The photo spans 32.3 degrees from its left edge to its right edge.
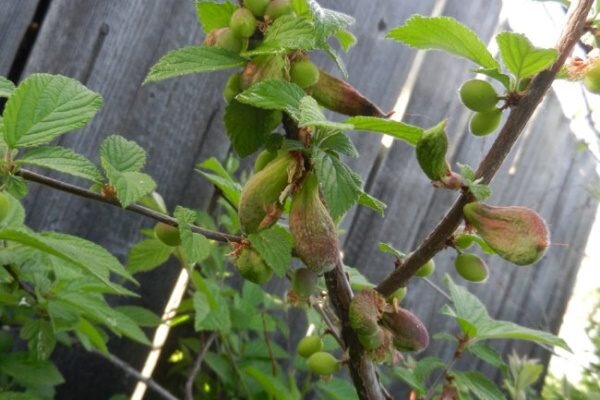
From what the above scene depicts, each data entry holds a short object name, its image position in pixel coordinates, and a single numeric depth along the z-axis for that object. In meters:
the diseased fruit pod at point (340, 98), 0.30
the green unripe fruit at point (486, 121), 0.30
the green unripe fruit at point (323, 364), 0.35
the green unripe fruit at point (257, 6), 0.29
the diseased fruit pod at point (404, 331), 0.31
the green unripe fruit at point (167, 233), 0.32
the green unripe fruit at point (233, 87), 0.29
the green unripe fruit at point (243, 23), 0.29
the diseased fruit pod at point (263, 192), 0.28
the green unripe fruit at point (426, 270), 0.34
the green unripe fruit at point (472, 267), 0.32
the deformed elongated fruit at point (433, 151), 0.27
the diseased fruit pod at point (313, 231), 0.28
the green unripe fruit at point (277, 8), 0.29
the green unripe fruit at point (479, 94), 0.30
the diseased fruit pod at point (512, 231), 0.28
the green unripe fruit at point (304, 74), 0.29
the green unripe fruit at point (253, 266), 0.30
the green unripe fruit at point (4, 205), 0.29
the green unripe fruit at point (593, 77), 0.30
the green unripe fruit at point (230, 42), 0.29
